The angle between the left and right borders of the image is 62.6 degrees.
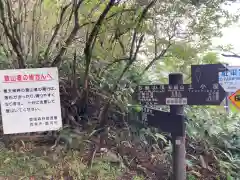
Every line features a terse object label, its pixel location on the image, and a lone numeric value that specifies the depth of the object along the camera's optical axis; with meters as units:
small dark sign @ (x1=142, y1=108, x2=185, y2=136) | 2.39
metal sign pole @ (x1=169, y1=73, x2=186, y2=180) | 2.43
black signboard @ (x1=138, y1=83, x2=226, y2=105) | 2.18
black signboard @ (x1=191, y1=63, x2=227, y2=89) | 2.23
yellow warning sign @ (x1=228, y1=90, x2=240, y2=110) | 2.52
